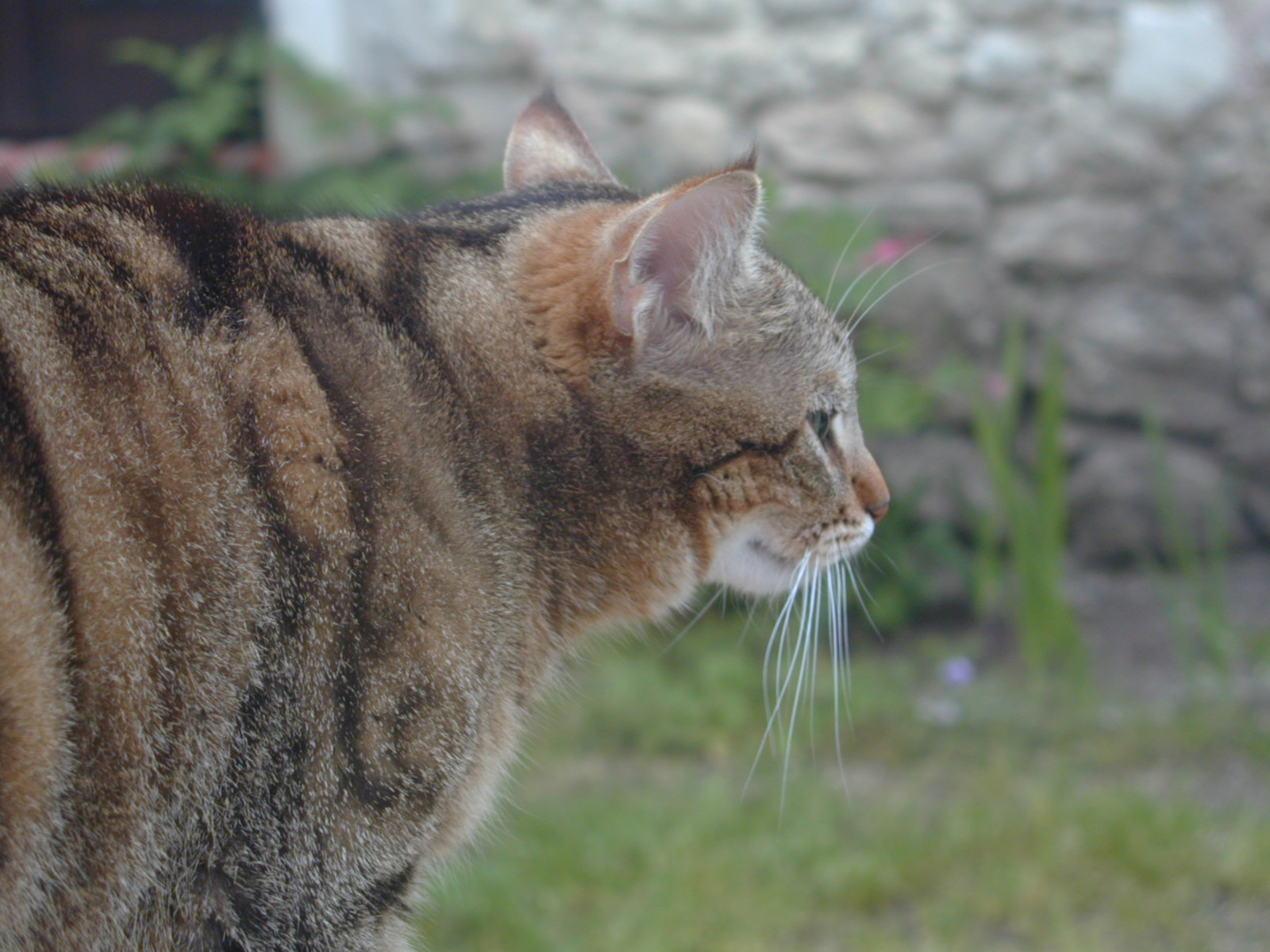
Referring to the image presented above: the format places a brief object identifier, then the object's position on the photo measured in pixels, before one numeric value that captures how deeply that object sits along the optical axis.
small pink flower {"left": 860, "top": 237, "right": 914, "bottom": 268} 3.67
